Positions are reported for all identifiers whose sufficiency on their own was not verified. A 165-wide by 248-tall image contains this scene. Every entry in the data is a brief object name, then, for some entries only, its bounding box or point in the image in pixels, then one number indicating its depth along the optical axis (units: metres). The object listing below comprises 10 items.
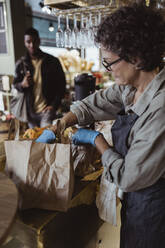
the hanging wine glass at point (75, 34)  2.17
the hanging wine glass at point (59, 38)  2.25
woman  0.81
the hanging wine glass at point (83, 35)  2.16
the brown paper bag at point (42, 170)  0.97
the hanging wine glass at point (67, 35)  2.23
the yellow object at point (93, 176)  1.28
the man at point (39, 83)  2.77
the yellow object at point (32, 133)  1.46
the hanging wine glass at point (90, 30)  2.12
